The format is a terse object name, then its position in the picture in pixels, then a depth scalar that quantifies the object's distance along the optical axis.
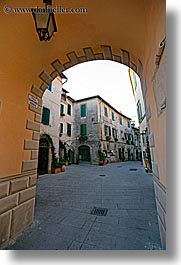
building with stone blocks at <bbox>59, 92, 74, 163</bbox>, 13.85
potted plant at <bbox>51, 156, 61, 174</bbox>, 9.34
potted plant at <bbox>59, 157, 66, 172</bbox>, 10.07
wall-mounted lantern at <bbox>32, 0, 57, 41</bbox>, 1.55
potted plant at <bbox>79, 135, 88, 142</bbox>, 16.33
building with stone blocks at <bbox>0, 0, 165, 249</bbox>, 1.44
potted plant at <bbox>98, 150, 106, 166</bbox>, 14.72
